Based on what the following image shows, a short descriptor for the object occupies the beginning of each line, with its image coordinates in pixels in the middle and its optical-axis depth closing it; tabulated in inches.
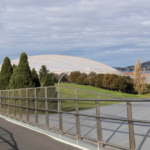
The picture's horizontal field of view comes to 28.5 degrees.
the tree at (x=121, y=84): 2803.2
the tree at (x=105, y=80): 2933.6
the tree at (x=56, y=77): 3511.3
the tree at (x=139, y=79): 2815.0
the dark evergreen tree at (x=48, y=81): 1017.5
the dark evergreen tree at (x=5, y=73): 1194.0
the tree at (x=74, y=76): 3577.8
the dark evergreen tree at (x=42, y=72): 3384.1
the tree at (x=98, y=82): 3146.4
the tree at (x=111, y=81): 2851.9
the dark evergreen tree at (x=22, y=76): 873.5
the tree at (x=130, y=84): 2899.1
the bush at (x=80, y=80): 3472.0
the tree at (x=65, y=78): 3605.8
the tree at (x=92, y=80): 3304.6
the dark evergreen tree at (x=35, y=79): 961.6
